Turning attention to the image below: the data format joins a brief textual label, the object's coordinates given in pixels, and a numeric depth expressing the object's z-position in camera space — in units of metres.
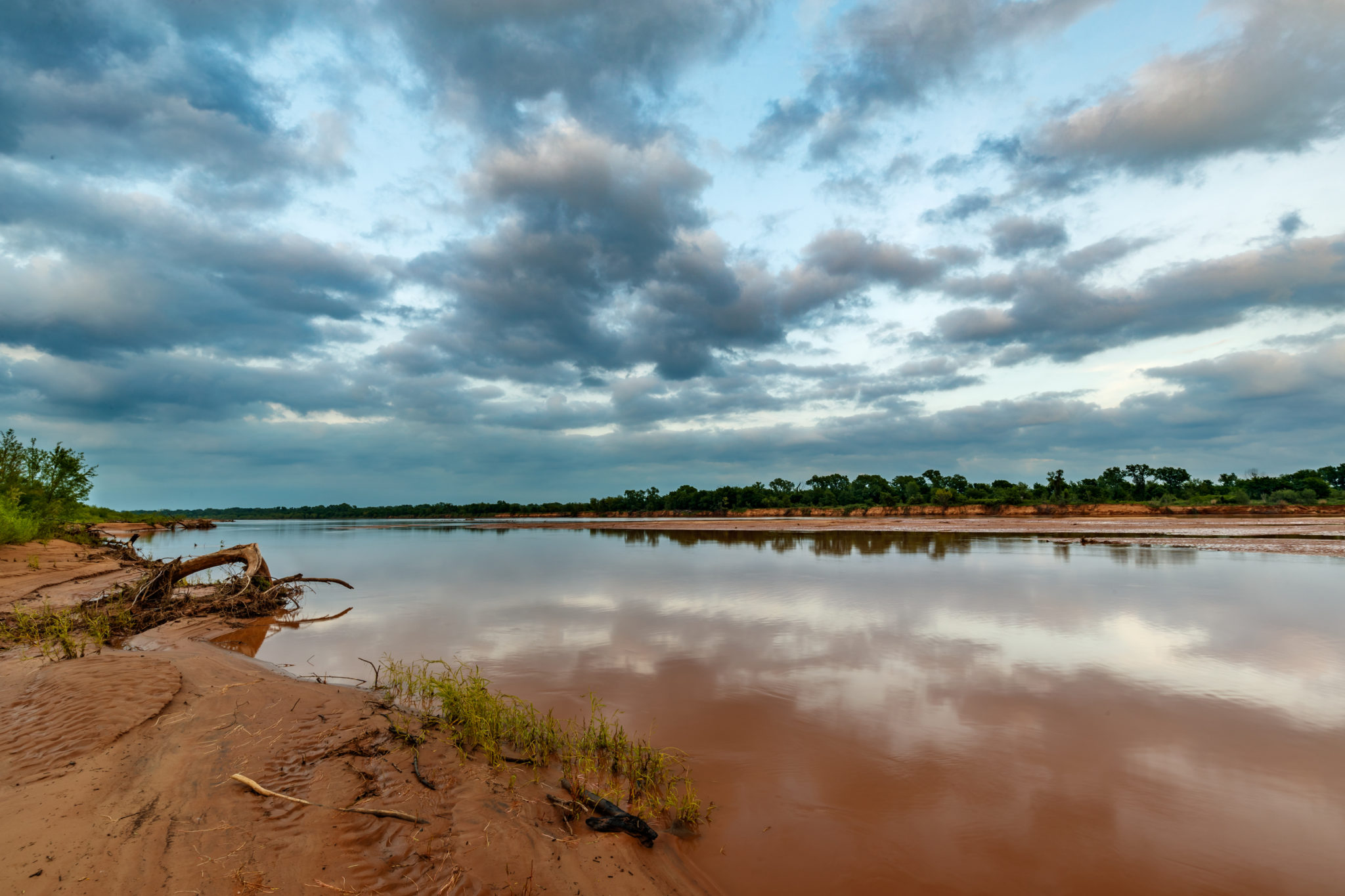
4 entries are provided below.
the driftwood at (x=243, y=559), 14.20
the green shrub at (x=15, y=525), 19.89
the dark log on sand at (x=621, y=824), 4.07
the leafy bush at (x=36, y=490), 21.28
